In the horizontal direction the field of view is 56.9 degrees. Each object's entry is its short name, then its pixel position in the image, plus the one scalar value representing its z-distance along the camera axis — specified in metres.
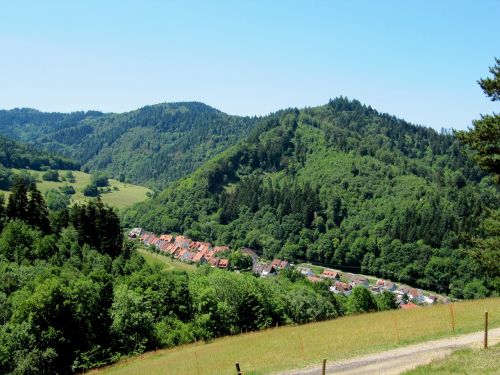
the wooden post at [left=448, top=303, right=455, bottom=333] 25.15
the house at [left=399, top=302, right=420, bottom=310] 97.00
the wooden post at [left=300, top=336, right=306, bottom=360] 23.81
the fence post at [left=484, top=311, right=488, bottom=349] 18.81
